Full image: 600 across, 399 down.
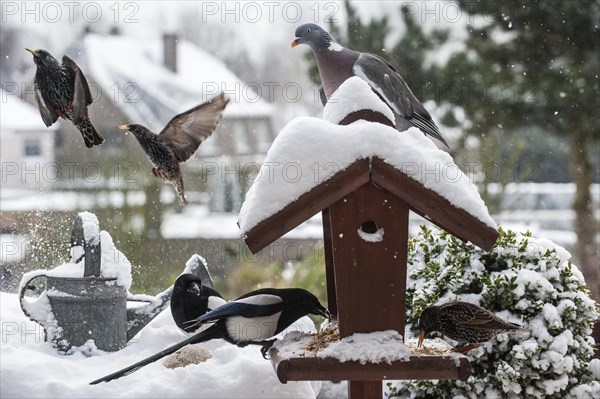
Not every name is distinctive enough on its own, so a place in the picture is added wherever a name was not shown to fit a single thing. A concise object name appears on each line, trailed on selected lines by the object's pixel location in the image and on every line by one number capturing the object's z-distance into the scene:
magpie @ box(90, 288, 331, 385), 3.63
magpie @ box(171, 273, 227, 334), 4.40
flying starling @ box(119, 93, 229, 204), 4.55
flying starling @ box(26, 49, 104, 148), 4.11
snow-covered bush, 4.34
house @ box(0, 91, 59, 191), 12.05
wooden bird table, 3.14
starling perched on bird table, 3.65
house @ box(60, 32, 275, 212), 12.07
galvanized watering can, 4.89
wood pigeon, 4.21
